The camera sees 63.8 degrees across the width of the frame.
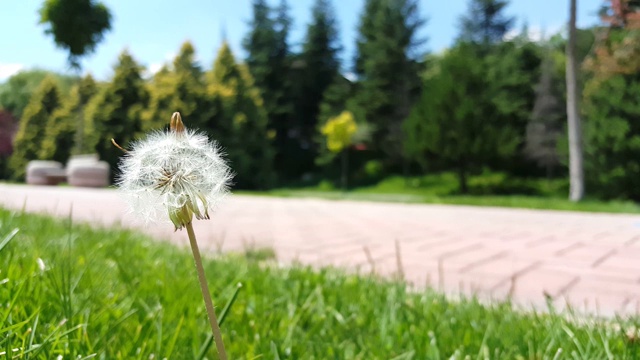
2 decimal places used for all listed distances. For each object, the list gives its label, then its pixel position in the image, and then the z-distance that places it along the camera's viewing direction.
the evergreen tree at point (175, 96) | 16.45
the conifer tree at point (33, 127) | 18.53
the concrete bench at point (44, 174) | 17.31
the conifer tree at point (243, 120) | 19.22
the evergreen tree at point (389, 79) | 24.53
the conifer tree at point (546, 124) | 20.58
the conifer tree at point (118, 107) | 16.33
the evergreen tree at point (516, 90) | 21.80
